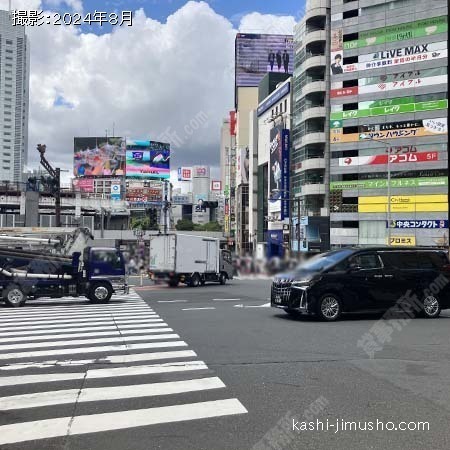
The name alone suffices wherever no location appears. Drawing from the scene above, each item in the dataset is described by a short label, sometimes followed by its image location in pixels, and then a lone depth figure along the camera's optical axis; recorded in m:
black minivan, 13.52
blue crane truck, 18.45
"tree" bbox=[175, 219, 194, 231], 109.91
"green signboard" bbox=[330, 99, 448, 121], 54.16
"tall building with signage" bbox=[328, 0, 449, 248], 54.16
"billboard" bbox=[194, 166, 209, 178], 137.50
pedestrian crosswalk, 5.62
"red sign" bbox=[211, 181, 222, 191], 135.76
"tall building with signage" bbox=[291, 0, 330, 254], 61.16
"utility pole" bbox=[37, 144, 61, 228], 37.19
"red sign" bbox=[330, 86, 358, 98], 59.09
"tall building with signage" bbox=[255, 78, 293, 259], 69.12
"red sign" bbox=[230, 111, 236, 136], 106.62
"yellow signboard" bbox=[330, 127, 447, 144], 54.88
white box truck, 30.39
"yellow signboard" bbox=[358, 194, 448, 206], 53.72
